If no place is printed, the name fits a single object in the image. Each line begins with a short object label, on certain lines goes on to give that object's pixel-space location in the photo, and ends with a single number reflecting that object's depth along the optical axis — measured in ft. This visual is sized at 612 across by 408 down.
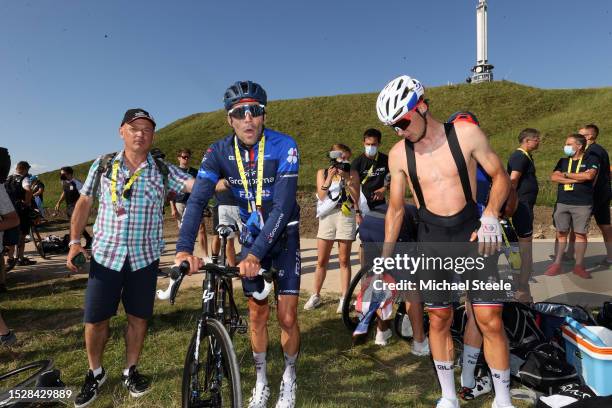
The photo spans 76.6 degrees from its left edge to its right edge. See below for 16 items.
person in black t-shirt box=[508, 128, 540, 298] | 17.85
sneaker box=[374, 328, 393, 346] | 15.83
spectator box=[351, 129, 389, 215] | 20.42
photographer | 18.99
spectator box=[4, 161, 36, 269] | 28.68
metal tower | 262.47
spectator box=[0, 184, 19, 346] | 14.61
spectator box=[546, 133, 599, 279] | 22.84
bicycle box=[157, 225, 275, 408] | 8.17
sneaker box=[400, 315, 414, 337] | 16.05
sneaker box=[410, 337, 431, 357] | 14.74
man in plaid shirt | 11.53
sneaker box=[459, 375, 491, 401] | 11.79
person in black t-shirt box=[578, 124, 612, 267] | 23.15
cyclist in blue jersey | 10.50
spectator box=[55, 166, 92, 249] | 34.96
